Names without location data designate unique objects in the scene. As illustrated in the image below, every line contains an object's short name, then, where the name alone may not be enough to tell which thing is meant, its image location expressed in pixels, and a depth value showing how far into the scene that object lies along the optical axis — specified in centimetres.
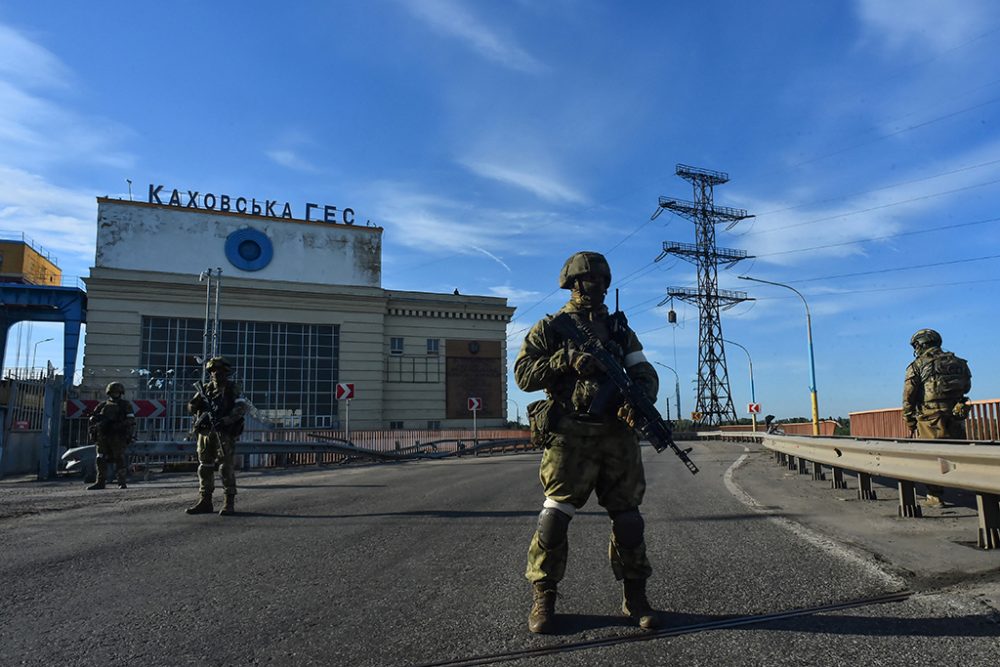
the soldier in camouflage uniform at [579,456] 316
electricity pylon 6156
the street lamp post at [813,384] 2462
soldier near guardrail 790
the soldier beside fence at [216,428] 746
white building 3844
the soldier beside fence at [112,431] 1083
